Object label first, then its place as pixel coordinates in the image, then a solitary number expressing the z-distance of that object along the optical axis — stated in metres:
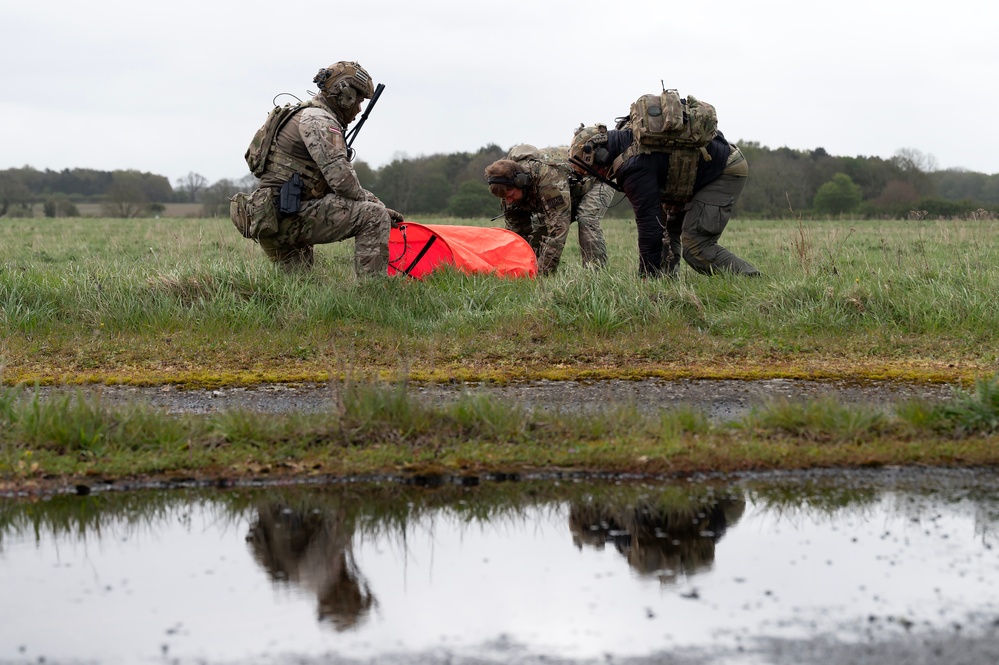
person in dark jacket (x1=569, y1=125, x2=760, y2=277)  9.00
